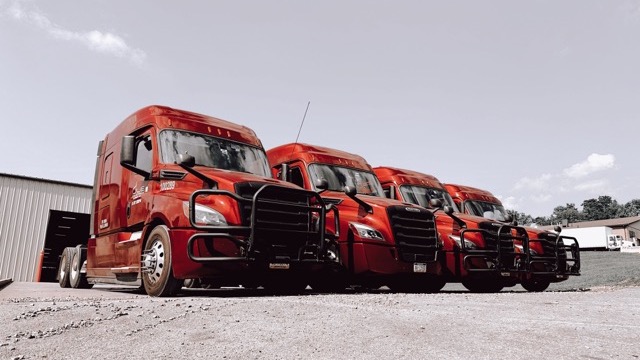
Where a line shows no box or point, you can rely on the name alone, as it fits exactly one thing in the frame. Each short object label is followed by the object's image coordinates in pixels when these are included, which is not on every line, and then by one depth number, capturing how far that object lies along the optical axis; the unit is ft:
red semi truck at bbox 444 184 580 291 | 39.88
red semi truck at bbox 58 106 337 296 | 21.93
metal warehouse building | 62.80
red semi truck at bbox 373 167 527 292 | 33.94
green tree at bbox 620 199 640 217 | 437.99
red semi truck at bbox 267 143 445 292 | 28.30
